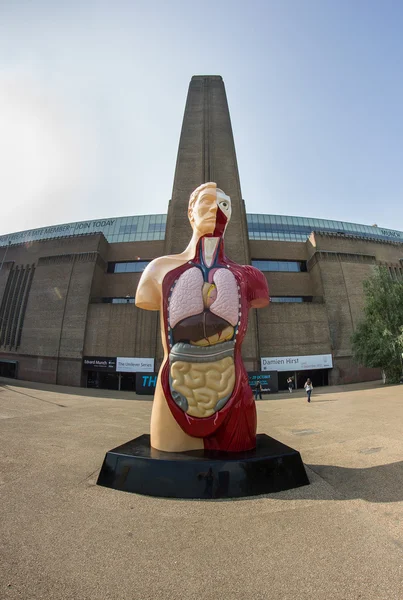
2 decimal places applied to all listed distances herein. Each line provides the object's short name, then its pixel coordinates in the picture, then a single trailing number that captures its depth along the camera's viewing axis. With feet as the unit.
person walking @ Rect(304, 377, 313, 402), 45.43
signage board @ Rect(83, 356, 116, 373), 76.48
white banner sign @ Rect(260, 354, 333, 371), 75.51
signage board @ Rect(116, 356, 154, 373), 74.33
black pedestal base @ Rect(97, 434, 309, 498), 11.00
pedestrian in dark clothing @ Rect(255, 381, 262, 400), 54.69
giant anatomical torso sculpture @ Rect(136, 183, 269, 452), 13.16
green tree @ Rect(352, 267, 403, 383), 59.67
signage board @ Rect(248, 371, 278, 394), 67.15
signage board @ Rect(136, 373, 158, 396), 64.80
